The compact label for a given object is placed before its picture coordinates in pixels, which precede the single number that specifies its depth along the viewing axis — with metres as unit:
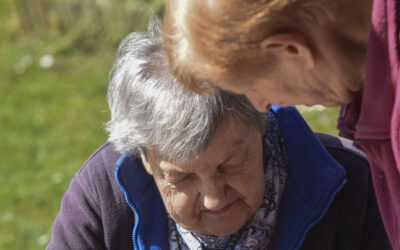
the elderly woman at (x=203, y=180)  5.49
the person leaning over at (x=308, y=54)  3.90
